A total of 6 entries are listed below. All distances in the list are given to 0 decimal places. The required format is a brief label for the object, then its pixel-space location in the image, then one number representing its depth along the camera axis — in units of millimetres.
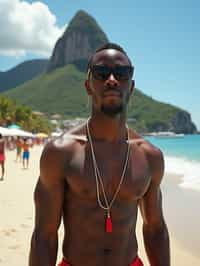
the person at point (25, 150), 18131
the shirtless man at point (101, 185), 1661
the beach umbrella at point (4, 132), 27816
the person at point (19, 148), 23500
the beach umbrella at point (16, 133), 29062
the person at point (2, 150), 11633
